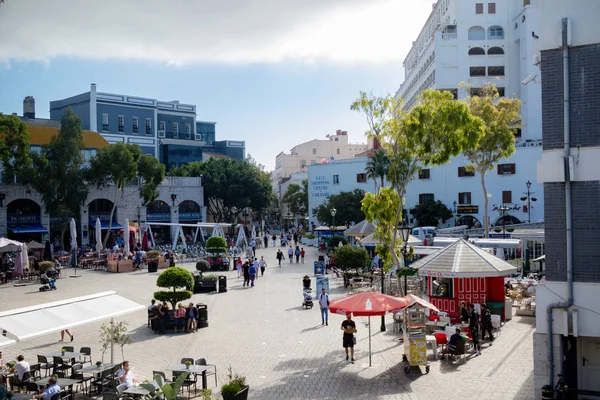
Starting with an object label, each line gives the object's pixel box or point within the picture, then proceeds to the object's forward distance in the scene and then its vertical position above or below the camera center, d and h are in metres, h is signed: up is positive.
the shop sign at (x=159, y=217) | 58.28 -1.14
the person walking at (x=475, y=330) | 16.17 -3.64
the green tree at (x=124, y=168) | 46.84 +3.15
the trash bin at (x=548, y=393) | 10.92 -3.64
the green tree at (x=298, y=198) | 93.46 +0.98
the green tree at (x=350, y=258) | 30.06 -2.84
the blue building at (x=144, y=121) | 65.06 +10.10
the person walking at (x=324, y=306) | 19.78 -3.55
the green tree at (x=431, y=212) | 58.56 -1.00
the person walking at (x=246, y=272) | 29.55 -3.46
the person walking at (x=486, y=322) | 17.31 -3.61
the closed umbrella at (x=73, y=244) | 38.03 -2.49
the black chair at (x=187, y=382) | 12.96 -3.99
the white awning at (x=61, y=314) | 12.31 -2.52
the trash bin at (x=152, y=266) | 36.34 -3.78
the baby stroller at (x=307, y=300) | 23.11 -3.84
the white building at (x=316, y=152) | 121.19 +11.14
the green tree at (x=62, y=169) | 44.12 +2.90
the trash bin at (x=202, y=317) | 19.86 -3.85
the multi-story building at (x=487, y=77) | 58.88 +14.77
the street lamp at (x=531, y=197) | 55.53 +0.39
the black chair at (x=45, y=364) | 14.41 -3.96
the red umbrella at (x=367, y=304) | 14.66 -2.62
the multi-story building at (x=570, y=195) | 11.47 +0.10
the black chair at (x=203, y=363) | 13.61 -3.74
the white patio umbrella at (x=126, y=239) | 38.53 -2.21
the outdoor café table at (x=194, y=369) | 13.01 -3.71
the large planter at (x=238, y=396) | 11.22 -3.72
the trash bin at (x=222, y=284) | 27.66 -3.81
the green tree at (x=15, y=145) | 38.38 +4.27
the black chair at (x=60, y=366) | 14.03 -3.90
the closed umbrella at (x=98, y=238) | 39.02 -2.21
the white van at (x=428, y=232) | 43.72 -2.29
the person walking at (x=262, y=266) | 34.22 -3.67
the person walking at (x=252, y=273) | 29.73 -3.53
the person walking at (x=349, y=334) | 15.27 -3.45
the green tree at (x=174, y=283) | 19.92 -2.74
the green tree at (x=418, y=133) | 19.67 +2.42
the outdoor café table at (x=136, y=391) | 11.85 -3.80
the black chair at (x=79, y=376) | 13.18 -3.91
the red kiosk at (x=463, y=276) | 19.91 -2.53
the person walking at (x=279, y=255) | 38.50 -3.40
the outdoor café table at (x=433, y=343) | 15.70 -3.85
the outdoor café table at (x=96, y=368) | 13.31 -3.79
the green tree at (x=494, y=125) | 40.09 +5.31
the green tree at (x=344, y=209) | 58.66 -0.56
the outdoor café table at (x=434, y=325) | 17.36 -3.69
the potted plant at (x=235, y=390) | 11.23 -3.62
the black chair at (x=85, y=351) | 14.88 -3.75
